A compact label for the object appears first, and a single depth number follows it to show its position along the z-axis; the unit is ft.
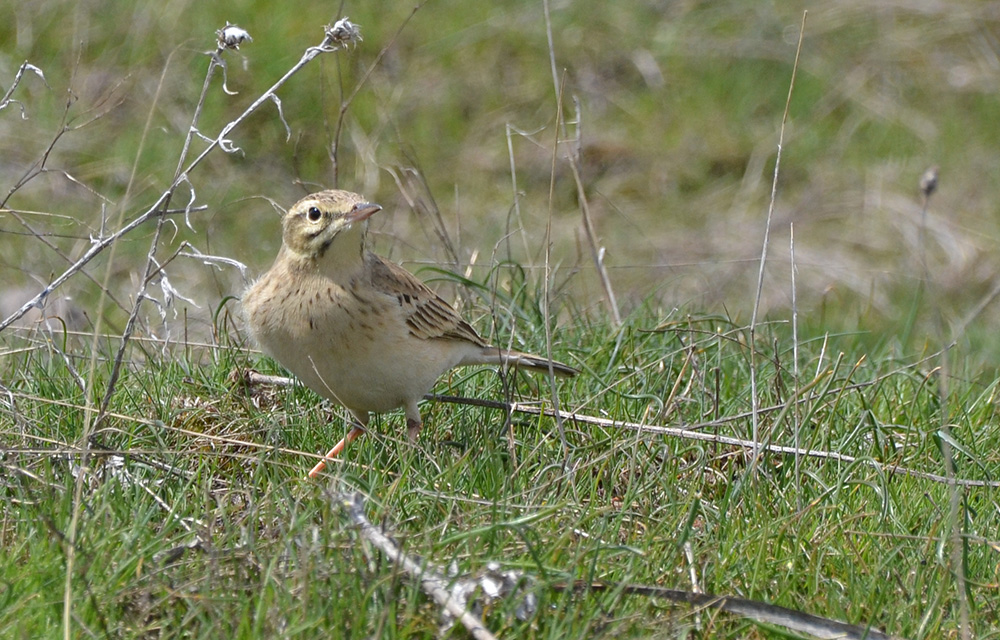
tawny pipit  31.09
